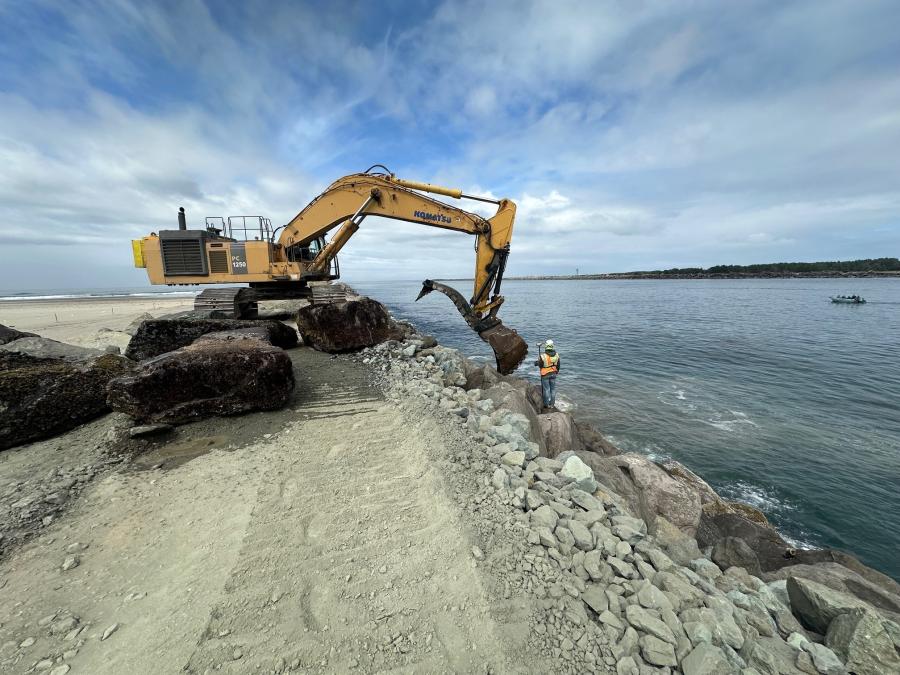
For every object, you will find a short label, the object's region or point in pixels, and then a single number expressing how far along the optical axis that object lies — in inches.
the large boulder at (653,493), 207.3
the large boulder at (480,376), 358.3
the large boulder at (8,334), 308.1
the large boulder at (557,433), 252.2
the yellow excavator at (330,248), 435.2
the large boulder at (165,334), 272.2
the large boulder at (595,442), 298.4
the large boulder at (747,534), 198.4
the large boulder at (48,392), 173.9
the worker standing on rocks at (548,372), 374.6
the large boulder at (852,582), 152.5
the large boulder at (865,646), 106.0
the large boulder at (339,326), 353.1
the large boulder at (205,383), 179.8
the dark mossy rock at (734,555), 187.0
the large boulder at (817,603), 126.3
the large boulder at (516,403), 242.1
